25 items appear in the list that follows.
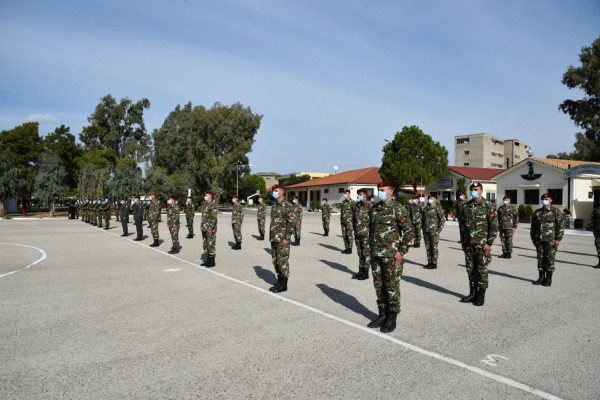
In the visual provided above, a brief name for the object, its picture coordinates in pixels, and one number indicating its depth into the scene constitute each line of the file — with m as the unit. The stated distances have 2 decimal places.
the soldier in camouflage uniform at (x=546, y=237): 8.34
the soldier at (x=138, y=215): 17.23
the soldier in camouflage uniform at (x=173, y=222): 13.64
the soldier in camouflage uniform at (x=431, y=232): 10.42
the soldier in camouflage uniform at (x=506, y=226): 12.42
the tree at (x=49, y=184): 39.12
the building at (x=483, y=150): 78.75
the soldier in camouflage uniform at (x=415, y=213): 13.38
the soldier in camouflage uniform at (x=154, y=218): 15.09
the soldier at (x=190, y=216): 18.68
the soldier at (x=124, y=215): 19.62
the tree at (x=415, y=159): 42.12
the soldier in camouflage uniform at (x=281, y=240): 7.54
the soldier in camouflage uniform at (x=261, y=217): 17.53
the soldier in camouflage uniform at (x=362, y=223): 9.59
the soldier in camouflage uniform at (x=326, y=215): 19.27
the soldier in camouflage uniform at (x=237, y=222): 14.56
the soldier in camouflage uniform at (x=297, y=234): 15.43
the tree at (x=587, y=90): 38.28
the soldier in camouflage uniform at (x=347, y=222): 13.22
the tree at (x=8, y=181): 37.95
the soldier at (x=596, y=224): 11.06
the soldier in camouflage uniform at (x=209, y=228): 10.49
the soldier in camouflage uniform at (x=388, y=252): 5.32
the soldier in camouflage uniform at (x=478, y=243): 6.70
